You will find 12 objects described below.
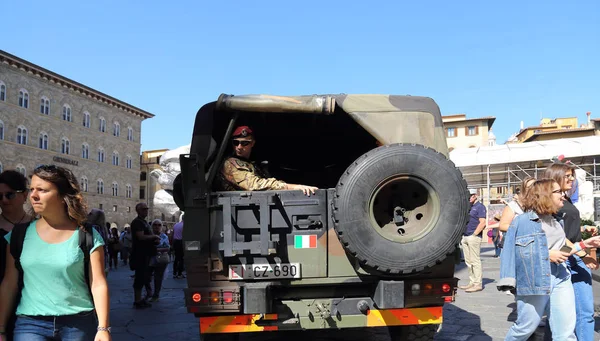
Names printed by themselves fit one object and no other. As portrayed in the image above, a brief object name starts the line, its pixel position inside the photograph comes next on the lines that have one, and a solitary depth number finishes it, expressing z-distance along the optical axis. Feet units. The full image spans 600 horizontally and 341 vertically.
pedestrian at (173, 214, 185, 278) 42.16
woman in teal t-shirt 9.02
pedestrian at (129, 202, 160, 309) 27.30
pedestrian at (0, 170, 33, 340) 11.28
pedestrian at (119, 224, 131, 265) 35.96
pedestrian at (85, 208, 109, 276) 20.12
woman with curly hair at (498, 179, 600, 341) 12.66
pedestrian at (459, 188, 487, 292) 29.94
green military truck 12.74
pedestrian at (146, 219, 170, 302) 28.30
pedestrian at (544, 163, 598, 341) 14.26
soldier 14.49
